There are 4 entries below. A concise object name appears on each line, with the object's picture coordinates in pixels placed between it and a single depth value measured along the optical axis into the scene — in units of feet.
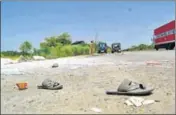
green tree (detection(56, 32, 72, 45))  195.39
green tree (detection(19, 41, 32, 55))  92.44
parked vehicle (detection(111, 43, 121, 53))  121.90
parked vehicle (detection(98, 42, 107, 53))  123.63
